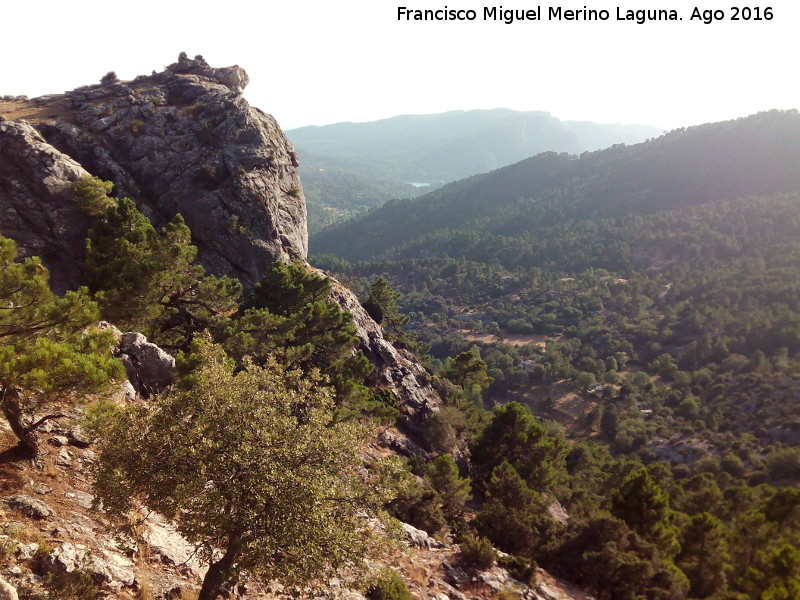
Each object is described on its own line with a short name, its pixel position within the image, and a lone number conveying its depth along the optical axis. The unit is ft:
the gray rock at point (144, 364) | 67.36
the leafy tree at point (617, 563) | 64.59
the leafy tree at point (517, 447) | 125.39
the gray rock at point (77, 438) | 52.42
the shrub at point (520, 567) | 66.95
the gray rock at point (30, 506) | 38.55
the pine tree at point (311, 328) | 104.42
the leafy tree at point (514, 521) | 80.59
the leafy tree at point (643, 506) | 81.76
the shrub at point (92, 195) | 123.44
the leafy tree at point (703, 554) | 69.56
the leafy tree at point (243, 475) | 31.07
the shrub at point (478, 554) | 67.05
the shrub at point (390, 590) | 48.21
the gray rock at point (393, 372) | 152.56
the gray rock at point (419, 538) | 69.18
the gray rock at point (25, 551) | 33.30
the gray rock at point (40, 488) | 41.98
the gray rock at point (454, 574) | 63.52
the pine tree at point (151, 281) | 89.92
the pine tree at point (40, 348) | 34.04
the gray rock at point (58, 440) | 50.30
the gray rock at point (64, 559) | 33.42
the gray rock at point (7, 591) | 27.20
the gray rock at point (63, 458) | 48.00
